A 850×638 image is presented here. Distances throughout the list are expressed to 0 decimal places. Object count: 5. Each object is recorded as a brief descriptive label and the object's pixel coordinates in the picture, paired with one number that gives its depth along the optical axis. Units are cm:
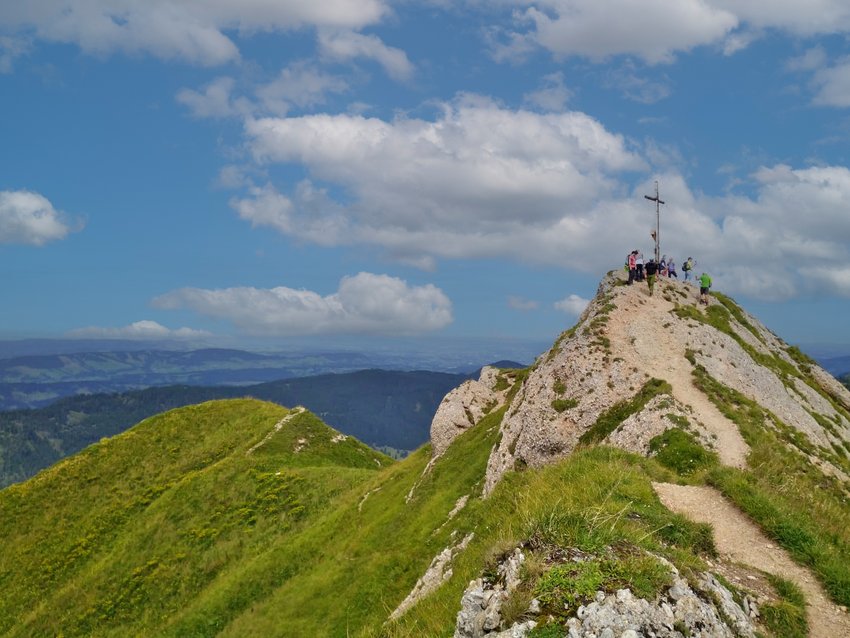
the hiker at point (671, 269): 6289
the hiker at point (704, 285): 5722
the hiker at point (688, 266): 6239
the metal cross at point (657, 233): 5859
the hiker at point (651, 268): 5801
